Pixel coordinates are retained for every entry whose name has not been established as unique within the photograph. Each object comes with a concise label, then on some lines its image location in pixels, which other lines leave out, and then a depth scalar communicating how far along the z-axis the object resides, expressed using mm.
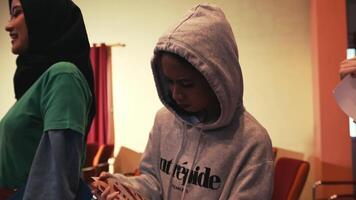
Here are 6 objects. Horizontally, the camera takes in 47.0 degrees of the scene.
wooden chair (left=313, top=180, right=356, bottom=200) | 2791
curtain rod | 4680
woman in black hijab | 1009
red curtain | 4586
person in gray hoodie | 985
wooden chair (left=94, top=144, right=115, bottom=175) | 4094
